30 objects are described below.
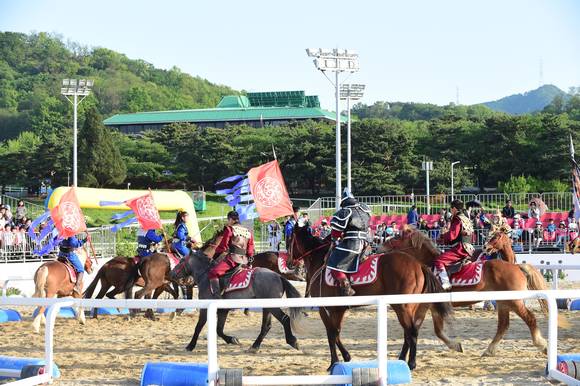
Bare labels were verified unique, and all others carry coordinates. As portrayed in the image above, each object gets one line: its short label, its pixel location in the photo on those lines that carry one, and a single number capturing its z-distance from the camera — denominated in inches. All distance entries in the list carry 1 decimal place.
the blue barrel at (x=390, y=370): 311.3
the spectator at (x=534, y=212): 1109.4
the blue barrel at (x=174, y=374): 316.8
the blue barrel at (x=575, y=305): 648.4
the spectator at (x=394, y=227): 1025.2
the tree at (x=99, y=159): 2293.3
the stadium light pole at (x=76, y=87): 1585.9
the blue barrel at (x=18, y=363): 342.3
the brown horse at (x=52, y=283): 561.3
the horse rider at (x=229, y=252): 494.9
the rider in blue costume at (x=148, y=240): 701.3
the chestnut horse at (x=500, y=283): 438.6
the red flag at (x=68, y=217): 657.0
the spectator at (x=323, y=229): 921.1
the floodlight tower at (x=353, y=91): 1614.2
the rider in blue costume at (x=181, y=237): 673.6
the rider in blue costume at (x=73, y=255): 593.3
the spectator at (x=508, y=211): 1066.1
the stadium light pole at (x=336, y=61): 1290.6
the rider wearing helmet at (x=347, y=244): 418.6
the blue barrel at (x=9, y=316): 614.2
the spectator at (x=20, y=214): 1155.9
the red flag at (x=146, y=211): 711.1
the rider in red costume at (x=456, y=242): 469.4
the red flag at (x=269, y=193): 631.8
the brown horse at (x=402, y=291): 404.2
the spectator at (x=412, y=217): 1077.1
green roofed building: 3452.8
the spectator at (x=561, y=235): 1043.9
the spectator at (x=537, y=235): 1055.0
